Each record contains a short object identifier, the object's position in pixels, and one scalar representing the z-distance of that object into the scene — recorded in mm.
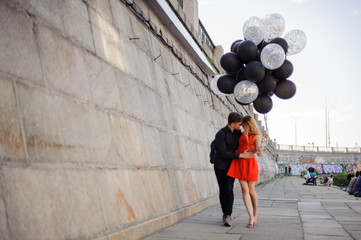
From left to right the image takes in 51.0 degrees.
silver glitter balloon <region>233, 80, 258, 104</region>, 6527
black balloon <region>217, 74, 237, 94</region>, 7055
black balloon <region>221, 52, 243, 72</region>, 6738
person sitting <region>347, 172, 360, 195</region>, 14758
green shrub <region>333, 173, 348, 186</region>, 26098
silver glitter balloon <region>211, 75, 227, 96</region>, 7541
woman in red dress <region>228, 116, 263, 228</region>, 5766
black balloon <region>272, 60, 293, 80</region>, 6703
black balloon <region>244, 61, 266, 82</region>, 6391
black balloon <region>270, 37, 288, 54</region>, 6840
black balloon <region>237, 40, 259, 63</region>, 6578
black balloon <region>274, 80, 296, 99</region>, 6809
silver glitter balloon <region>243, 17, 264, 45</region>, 6846
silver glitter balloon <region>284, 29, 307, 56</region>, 6996
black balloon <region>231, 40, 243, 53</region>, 7109
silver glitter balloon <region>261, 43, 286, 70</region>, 6375
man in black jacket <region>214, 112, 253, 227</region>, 5953
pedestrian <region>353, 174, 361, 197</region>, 13412
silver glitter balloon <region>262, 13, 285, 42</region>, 6797
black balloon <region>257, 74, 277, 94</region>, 6621
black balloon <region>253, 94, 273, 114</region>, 6840
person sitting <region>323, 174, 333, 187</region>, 24591
